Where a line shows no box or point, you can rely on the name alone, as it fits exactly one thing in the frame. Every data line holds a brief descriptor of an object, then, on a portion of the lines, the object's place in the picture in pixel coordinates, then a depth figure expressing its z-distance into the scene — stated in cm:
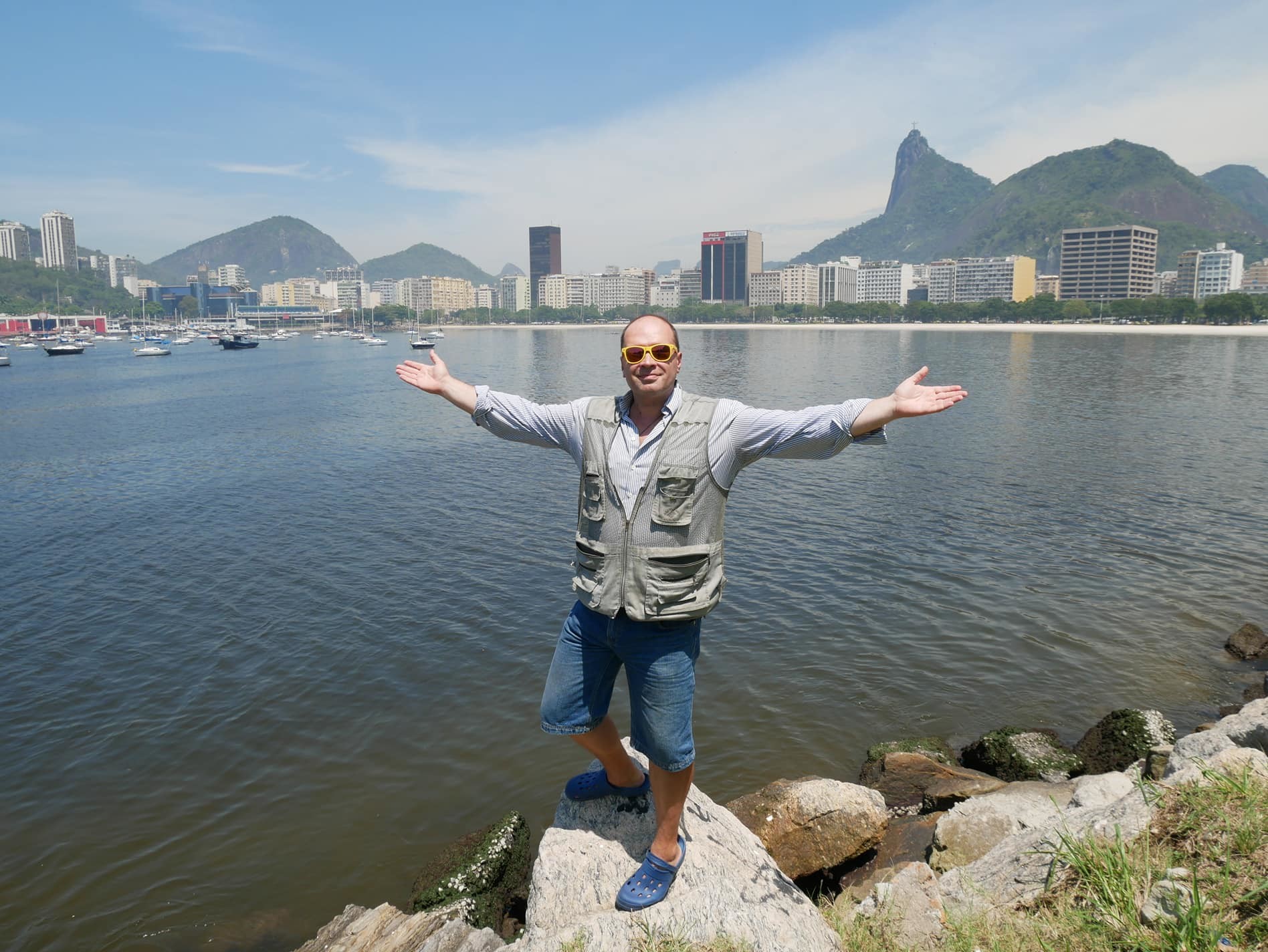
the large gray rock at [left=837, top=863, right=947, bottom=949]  461
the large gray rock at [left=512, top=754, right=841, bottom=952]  461
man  431
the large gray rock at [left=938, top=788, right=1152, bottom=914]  468
